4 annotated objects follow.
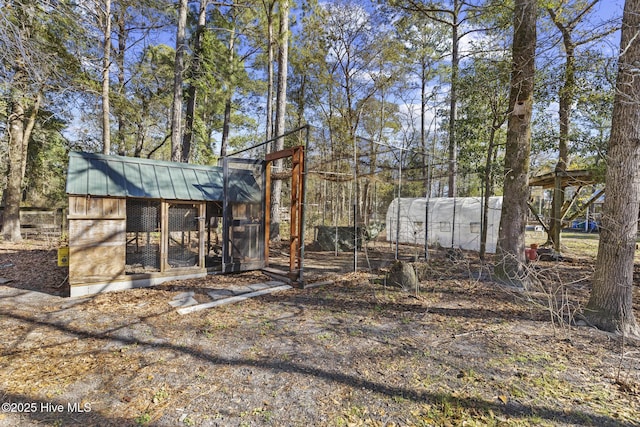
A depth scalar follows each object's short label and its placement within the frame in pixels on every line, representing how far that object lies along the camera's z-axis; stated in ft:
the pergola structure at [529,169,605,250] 27.61
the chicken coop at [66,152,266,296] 16.29
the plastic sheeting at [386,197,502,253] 33.30
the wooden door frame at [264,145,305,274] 18.67
